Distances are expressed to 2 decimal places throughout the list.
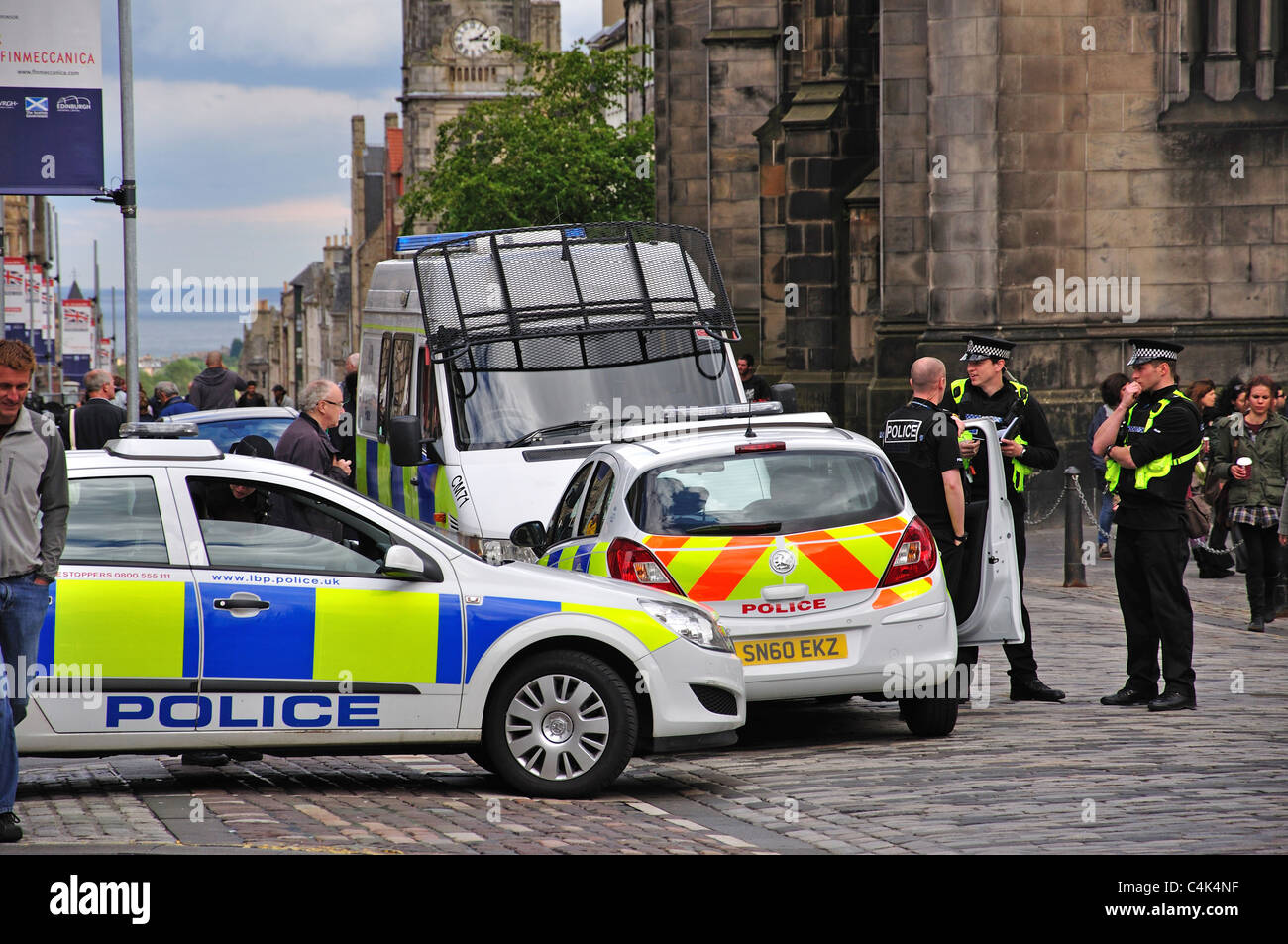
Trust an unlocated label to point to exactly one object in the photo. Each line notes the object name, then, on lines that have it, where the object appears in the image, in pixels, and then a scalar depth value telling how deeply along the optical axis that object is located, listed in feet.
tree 189.67
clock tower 359.66
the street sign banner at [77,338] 173.88
